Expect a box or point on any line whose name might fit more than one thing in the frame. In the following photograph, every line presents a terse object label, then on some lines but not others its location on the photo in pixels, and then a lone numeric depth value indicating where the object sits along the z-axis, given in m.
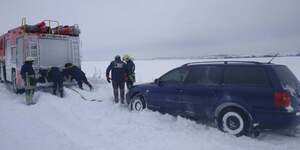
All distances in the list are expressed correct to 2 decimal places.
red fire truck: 12.49
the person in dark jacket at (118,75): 10.88
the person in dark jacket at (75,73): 13.13
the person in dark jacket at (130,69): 11.45
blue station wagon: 6.38
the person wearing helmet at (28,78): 11.05
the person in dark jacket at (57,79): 11.98
